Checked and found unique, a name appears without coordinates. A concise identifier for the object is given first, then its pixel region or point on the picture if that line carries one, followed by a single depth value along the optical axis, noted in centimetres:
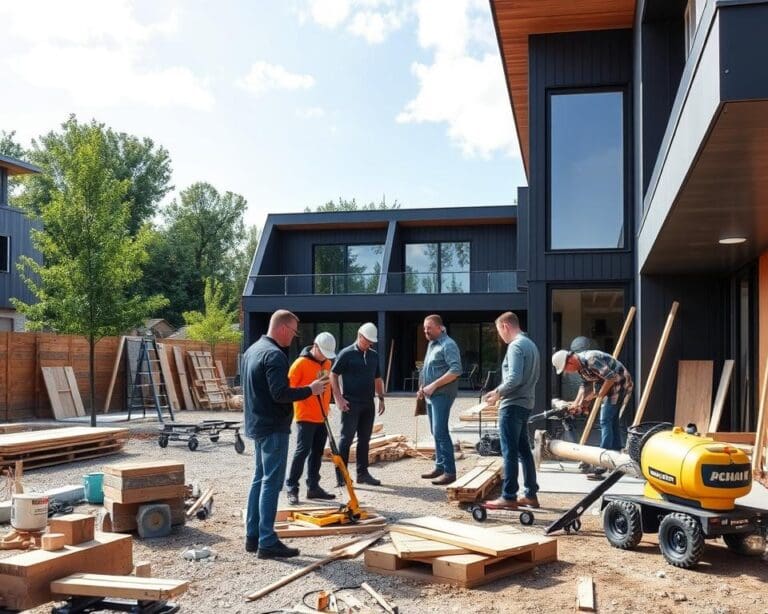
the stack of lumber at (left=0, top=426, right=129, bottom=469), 1038
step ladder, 1786
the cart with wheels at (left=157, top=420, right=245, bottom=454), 1235
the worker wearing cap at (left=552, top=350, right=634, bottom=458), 866
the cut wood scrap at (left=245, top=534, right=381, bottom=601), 508
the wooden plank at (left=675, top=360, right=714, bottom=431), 1052
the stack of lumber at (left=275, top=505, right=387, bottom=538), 656
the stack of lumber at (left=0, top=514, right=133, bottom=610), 426
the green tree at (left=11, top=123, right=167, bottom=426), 1590
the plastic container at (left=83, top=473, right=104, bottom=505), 795
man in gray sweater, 737
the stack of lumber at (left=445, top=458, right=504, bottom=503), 773
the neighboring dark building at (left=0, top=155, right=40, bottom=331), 2645
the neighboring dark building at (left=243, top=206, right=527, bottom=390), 2680
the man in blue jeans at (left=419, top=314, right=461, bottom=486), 880
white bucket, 577
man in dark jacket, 591
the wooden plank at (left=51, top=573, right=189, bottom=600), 427
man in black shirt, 891
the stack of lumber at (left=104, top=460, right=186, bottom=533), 666
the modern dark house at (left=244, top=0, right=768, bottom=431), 782
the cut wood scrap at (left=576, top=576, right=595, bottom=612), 474
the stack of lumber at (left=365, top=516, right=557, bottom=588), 529
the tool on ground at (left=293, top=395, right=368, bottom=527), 674
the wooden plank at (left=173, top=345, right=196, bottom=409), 2158
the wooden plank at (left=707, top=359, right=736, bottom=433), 1029
